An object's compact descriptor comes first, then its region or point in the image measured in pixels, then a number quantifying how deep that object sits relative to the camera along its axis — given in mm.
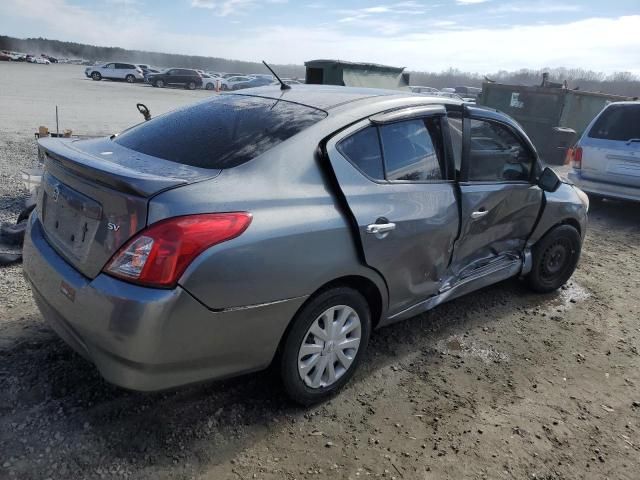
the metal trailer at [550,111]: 12688
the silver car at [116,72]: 40906
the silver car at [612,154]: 6977
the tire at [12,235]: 4318
